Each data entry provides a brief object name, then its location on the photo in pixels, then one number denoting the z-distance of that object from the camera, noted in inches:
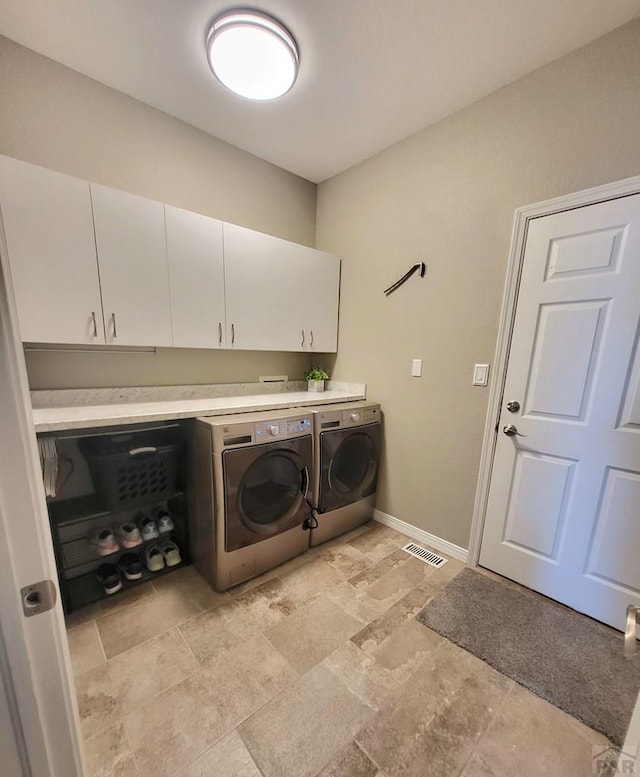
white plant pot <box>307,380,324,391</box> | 104.6
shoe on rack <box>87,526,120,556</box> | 66.0
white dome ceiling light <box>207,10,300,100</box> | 52.0
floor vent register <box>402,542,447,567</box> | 78.4
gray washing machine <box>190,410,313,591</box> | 62.5
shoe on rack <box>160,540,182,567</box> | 73.2
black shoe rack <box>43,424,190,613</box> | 63.3
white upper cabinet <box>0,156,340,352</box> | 56.2
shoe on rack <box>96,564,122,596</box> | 65.0
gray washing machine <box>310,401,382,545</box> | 78.9
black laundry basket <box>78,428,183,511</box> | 63.4
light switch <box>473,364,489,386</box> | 72.3
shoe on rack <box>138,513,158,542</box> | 72.0
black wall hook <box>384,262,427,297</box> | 80.7
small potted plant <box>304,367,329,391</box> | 104.7
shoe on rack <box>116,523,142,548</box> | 68.6
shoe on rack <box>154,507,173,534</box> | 74.0
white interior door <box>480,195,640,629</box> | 56.2
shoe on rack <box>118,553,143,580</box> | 68.4
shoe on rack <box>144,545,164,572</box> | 70.9
